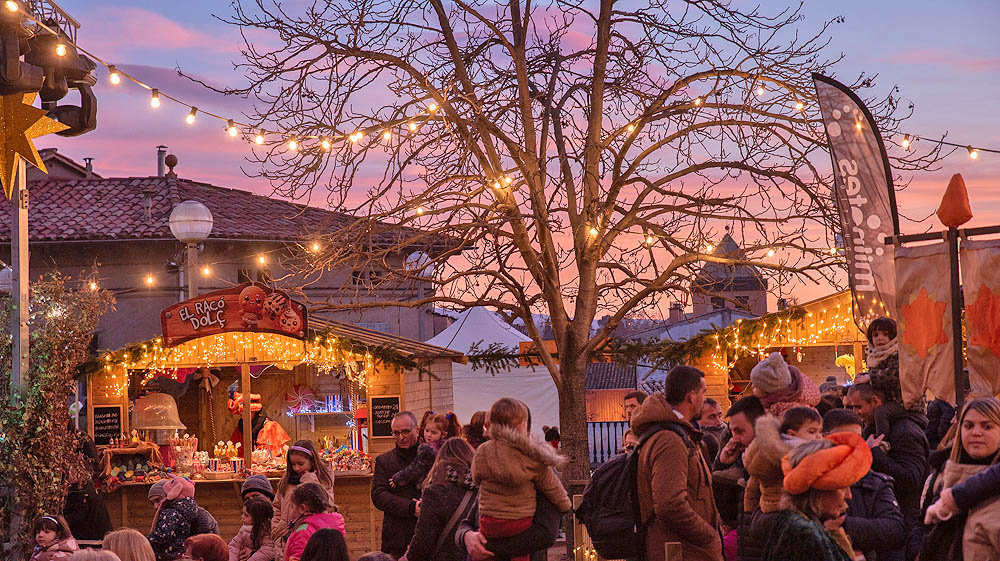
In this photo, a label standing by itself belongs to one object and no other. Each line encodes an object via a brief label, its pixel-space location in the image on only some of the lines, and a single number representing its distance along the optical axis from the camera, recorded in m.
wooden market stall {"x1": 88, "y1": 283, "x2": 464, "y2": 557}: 13.12
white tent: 17.67
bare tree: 11.61
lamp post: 13.54
